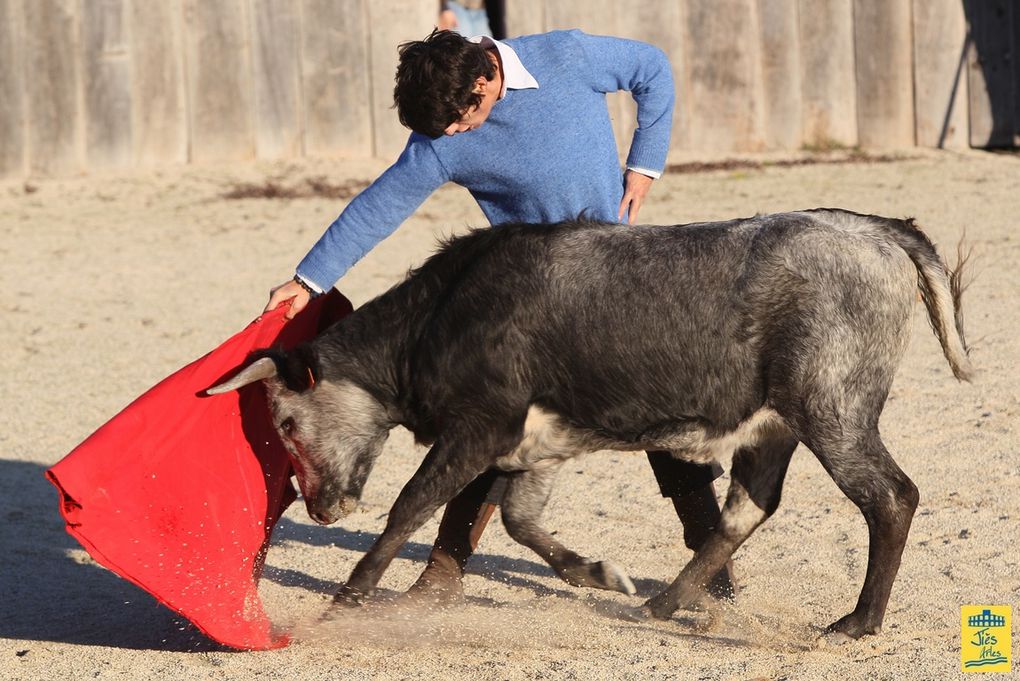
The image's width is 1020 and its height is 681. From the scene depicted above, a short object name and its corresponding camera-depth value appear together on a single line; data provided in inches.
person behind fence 976.0
